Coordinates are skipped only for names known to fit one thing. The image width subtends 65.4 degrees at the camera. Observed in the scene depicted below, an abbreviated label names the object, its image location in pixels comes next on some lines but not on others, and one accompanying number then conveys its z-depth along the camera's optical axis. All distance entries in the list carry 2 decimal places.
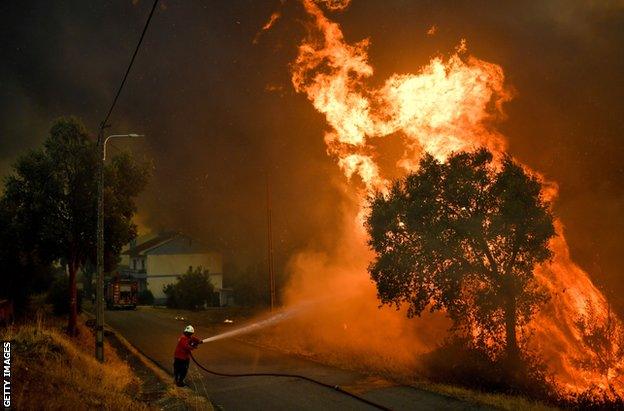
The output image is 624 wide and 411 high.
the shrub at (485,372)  15.82
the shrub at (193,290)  52.72
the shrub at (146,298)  64.44
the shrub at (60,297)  39.16
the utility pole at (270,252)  34.59
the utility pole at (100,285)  18.12
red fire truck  53.81
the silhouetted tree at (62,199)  24.58
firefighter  15.39
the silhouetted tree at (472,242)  17.12
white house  67.00
